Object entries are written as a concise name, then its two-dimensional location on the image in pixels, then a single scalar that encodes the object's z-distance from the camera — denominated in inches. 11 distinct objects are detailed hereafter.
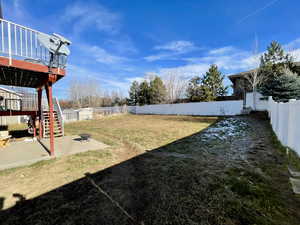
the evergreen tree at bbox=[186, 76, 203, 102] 773.9
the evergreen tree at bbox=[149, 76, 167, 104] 991.6
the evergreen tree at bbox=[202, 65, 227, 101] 743.8
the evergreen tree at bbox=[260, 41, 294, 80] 548.6
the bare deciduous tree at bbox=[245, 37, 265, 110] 560.7
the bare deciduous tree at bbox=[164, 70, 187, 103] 998.4
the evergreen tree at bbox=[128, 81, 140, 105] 1120.7
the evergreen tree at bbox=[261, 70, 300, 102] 423.5
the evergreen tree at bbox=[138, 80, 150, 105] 1042.7
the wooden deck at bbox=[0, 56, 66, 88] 141.6
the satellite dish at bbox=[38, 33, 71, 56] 158.6
